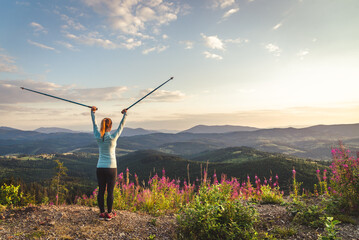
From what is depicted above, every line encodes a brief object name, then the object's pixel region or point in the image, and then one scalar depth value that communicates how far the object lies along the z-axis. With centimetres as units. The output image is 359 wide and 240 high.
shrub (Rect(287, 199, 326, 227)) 492
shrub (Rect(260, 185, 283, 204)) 742
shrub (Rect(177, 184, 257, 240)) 426
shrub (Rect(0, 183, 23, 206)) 645
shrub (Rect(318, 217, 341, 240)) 332
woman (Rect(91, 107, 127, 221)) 541
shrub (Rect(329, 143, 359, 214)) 550
